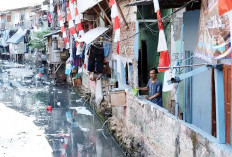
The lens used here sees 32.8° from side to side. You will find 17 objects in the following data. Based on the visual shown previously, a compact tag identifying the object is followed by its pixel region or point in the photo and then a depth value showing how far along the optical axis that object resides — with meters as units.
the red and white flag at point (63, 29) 22.24
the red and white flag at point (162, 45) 7.79
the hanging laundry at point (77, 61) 23.01
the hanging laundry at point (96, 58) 16.60
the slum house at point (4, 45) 56.28
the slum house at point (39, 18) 43.59
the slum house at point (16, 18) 53.22
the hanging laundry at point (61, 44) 27.73
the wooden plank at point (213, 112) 8.06
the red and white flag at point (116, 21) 10.99
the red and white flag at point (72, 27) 19.73
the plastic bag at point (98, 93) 17.20
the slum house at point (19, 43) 50.49
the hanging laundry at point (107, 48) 16.46
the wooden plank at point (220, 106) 5.82
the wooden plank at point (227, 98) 7.10
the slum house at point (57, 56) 29.14
